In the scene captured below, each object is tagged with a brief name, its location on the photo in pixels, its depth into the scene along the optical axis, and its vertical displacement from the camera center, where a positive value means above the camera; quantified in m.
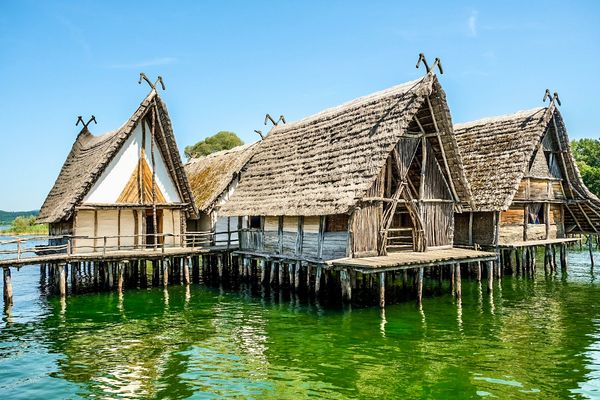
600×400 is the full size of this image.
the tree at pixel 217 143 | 64.81 +10.32
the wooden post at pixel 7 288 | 17.62 -2.18
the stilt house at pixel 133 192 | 20.77 +1.41
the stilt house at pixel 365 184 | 16.84 +1.34
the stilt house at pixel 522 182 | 23.25 +1.76
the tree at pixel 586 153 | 51.73 +7.67
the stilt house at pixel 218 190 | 24.58 +1.66
